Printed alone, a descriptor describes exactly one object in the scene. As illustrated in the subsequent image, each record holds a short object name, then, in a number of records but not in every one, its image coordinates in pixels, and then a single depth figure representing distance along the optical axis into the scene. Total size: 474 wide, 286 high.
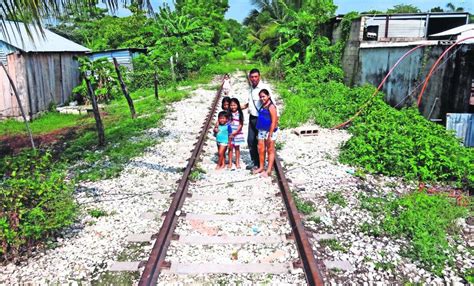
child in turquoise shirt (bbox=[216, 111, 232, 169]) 7.23
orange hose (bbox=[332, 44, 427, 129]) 10.06
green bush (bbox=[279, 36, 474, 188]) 6.72
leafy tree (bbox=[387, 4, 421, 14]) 35.09
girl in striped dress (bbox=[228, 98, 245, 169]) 7.02
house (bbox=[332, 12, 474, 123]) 8.99
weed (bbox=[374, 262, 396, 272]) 4.10
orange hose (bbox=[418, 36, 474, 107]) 8.90
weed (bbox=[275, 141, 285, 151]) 8.41
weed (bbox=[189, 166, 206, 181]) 6.60
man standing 6.63
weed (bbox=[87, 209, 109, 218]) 5.33
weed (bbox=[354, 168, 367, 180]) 6.64
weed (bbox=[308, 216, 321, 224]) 5.10
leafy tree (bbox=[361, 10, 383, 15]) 19.30
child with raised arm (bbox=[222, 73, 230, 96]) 14.01
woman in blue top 6.56
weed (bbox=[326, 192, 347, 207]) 5.62
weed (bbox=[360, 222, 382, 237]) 4.78
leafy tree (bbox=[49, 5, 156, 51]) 25.20
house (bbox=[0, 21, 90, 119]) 13.53
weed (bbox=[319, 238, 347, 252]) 4.45
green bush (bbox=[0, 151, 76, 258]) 4.38
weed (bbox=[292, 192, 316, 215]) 5.33
